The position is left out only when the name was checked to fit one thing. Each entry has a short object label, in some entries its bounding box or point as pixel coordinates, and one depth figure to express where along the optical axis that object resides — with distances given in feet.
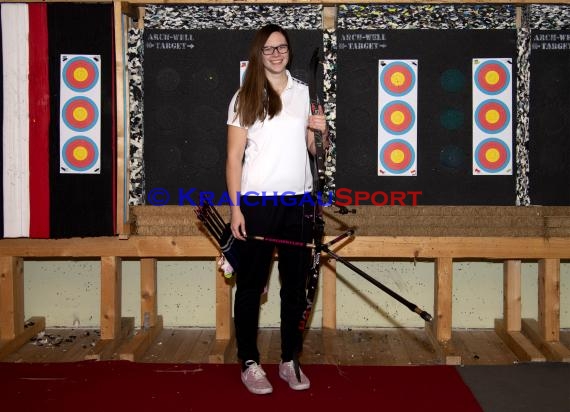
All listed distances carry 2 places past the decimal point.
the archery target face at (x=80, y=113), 10.54
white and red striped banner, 10.39
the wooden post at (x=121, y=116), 10.11
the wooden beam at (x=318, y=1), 10.16
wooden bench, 10.44
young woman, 8.15
